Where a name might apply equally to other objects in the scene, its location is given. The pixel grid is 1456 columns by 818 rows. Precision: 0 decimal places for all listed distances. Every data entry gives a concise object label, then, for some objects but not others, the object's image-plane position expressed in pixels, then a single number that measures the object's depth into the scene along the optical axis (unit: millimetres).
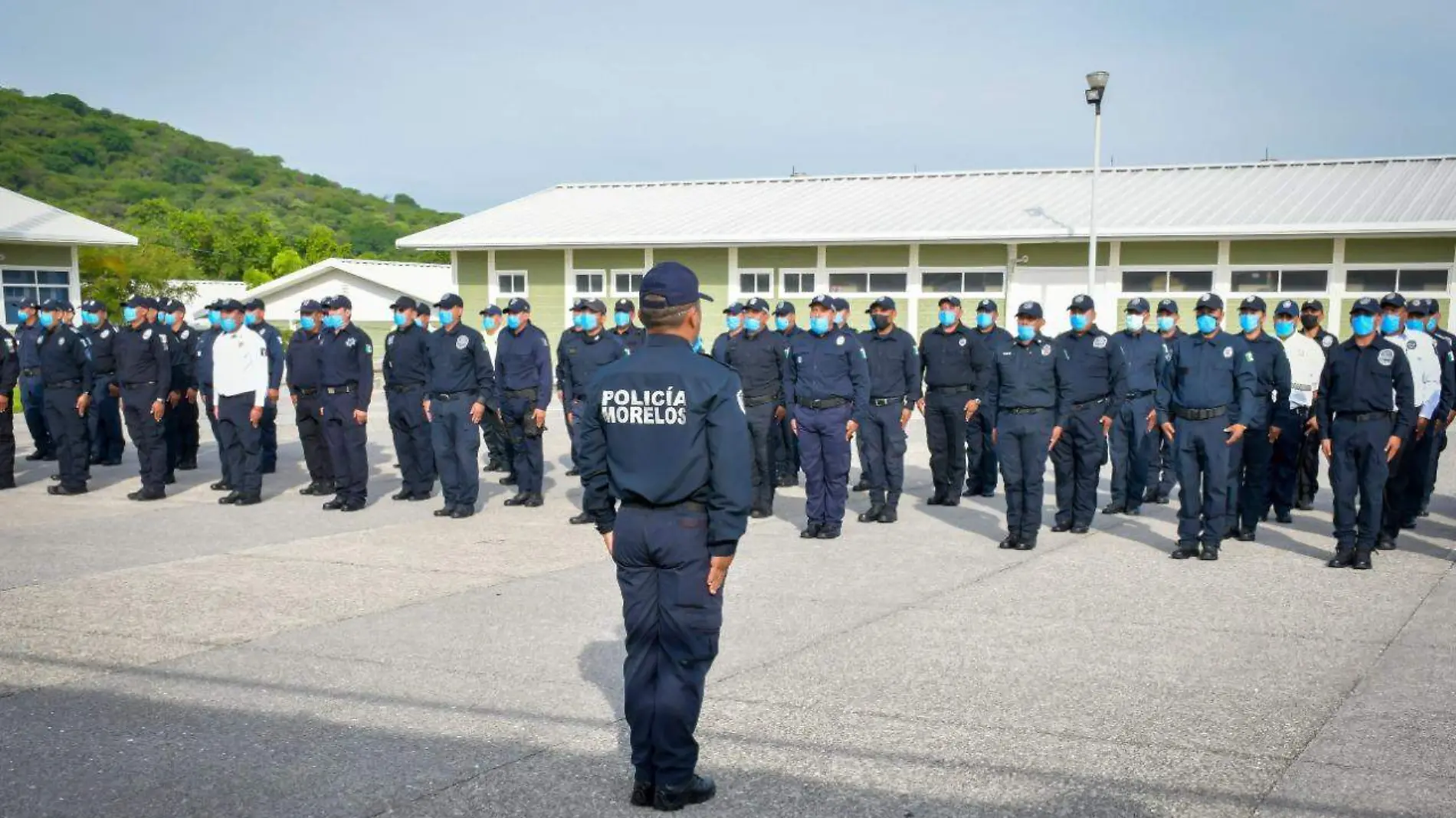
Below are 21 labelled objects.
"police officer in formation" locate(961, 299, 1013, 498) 12031
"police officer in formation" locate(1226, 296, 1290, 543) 9797
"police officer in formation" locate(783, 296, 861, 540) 10109
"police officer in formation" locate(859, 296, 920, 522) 10914
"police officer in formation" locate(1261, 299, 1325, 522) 10711
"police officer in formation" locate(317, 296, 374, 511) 11359
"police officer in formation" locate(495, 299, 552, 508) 11492
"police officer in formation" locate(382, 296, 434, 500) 11727
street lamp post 23844
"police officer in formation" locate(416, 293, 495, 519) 11094
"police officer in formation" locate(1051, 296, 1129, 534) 10383
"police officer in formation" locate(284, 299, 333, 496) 11898
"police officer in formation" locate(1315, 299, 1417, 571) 8594
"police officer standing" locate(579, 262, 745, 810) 4316
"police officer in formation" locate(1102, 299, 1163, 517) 11398
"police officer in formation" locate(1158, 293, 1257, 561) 9039
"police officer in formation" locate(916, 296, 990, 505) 11992
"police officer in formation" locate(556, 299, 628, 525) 11867
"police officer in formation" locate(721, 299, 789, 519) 11320
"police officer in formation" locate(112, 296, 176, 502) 11906
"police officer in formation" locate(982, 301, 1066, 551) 9562
